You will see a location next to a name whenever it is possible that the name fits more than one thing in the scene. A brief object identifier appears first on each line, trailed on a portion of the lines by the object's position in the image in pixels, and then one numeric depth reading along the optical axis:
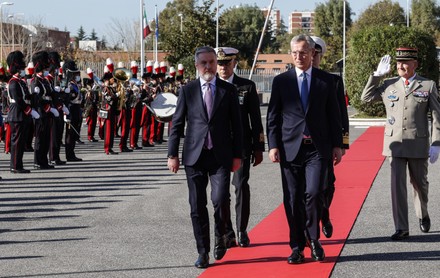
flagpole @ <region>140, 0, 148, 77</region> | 37.91
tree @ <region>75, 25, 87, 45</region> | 145.73
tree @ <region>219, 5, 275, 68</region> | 100.44
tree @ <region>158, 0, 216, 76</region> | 53.94
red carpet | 7.67
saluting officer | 9.03
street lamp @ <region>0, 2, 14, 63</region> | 66.99
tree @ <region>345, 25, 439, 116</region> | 30.78
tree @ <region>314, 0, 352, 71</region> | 97.00
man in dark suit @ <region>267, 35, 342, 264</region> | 7.94
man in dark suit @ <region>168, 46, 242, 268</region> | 7.94
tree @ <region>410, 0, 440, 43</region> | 102.19
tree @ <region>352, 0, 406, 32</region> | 82.56
